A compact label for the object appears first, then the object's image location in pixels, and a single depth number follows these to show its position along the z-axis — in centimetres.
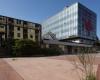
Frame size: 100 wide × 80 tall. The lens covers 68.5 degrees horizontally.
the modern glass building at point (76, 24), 3349
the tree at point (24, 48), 1603
